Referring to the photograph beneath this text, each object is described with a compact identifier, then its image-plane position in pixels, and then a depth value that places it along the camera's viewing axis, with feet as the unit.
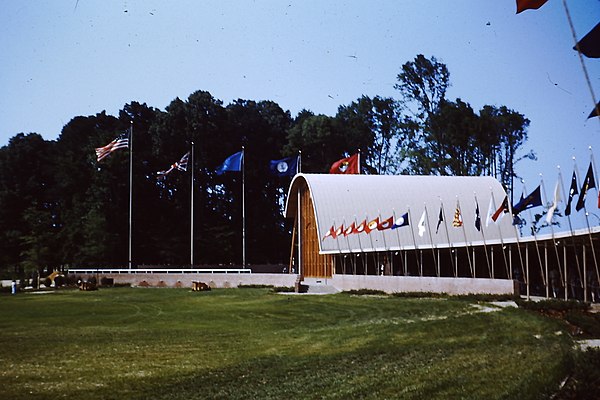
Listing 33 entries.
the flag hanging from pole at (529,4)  33.65
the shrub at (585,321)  55.83
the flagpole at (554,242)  87.52
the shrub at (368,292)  131.50
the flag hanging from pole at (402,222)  126.00
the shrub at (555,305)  75.05
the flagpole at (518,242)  95.78
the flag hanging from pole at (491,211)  108.99
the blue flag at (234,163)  211.00
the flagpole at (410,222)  162.64
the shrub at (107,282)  218.38
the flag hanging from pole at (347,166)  206.69
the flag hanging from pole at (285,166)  219.00
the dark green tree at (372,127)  298.97
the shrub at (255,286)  184.81
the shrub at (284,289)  161.27
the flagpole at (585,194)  78.36
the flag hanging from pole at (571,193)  84.74
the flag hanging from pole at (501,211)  100.78
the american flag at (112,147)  194.39
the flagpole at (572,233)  87.21
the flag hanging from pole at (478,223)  116.29
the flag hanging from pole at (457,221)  119.75
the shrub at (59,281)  216.95
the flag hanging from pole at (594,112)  28.49
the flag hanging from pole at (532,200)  89.15
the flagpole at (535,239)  96.22
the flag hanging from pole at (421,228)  129.08
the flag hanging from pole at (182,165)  205.06
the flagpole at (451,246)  125.83
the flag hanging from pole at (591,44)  33.40
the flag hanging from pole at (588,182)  77.20
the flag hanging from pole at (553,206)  85.99
